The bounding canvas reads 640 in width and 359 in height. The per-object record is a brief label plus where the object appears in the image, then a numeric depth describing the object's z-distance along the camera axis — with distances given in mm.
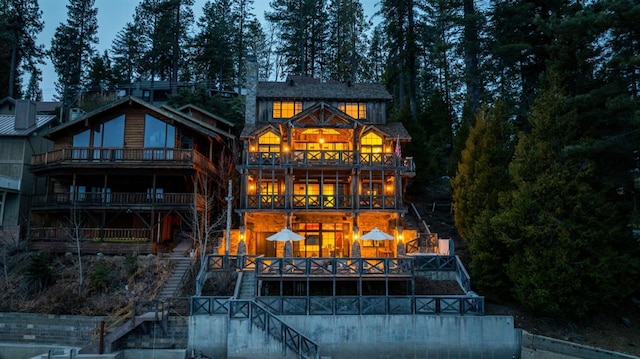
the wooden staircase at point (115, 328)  15862
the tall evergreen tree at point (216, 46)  47938
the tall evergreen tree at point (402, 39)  36844
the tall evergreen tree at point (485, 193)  18922
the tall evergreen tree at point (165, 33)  47500
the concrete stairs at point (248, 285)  18984
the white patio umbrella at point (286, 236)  20641
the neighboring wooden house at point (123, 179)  24234
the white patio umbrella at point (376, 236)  20938
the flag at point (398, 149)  24625
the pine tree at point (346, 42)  44688
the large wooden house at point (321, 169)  24641
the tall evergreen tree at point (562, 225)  16422
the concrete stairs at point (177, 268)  20016
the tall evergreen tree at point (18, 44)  40312
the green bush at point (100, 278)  20547
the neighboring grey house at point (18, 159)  27000
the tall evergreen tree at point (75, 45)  49156
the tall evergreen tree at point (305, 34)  46062
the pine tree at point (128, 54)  52344
